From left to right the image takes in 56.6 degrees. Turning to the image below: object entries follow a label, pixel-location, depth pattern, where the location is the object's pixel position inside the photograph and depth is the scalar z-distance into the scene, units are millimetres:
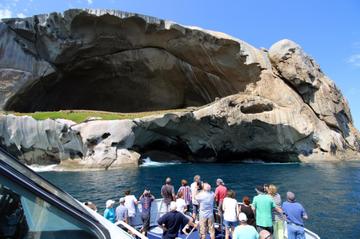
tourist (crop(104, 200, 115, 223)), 9727
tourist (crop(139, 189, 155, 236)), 10367
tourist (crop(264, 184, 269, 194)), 8922
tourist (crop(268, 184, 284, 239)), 8422
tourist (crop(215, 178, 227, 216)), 10283
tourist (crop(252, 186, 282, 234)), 7984
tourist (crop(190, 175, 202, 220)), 10883
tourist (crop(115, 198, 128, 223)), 9867
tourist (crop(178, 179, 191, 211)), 11188
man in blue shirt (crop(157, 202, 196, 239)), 7418
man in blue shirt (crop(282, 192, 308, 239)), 7930
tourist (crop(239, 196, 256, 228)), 8469
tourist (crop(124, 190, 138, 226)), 10477
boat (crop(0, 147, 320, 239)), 2133
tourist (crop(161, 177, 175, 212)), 10539
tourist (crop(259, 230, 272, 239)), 7246
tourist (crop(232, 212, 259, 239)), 6281
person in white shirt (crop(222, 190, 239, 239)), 8898
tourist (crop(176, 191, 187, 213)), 10000
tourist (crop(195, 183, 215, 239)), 8984
